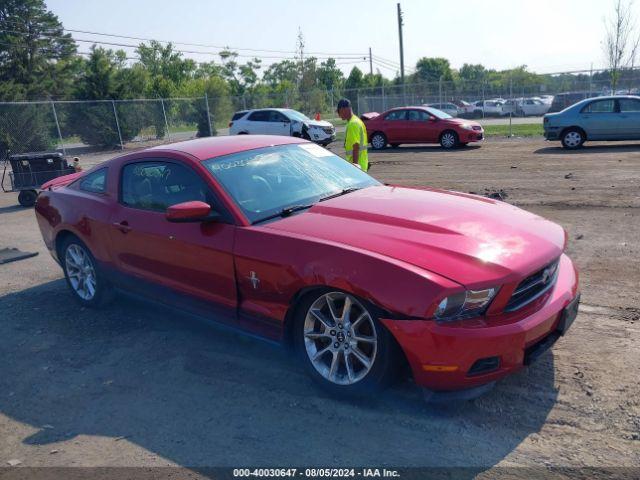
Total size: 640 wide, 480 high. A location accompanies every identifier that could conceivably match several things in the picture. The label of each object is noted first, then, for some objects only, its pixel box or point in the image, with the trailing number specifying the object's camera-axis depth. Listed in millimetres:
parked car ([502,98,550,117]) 35469
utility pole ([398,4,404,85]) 41406
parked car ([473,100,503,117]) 35875
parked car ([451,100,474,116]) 35875
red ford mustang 3113
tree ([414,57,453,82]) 85000
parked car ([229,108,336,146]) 21906
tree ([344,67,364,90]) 66438
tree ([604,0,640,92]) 26188
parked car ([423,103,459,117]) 34272
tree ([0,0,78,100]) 44344
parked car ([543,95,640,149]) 15602
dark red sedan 18781
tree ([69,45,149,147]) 26594
